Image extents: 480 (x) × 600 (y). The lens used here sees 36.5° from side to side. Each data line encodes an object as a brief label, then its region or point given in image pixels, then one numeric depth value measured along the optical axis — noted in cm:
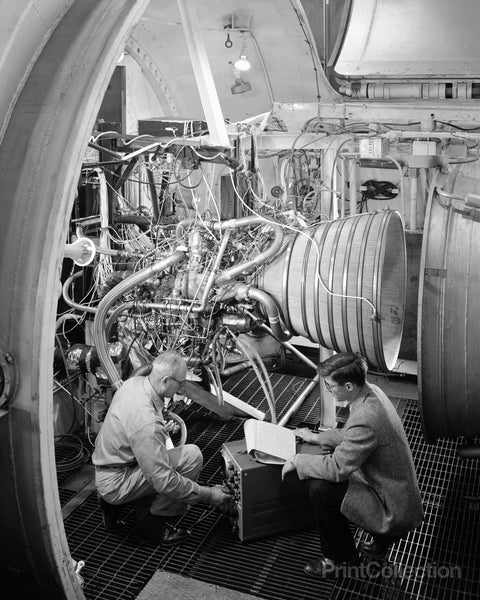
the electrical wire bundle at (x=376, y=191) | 664
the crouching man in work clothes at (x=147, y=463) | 379
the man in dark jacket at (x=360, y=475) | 360
